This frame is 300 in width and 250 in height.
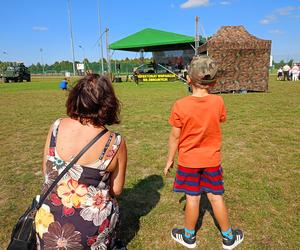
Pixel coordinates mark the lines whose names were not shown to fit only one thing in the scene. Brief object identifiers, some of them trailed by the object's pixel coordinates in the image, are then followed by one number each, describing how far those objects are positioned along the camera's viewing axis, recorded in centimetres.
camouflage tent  1548
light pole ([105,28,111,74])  2943
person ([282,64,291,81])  2806
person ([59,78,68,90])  2050
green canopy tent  2897
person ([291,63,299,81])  2744
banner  2803
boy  249
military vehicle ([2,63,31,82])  3900
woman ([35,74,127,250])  205
